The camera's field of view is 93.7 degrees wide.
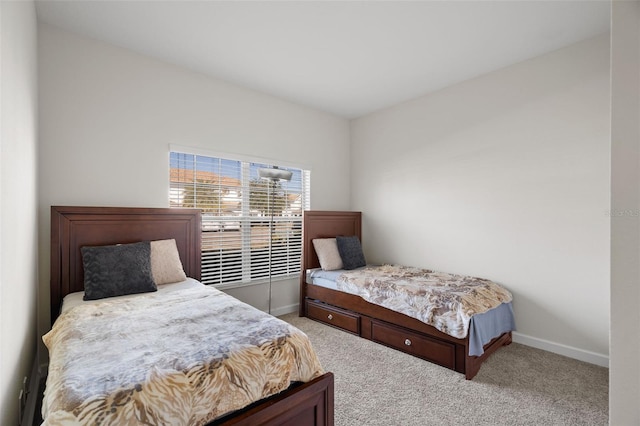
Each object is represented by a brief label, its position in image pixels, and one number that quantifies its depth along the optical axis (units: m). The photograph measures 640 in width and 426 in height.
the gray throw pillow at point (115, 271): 2.25
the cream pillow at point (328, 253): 3.80
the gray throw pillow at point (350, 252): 3.86
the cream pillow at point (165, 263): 2.63
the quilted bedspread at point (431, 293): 2.47
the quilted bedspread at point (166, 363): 1.08
